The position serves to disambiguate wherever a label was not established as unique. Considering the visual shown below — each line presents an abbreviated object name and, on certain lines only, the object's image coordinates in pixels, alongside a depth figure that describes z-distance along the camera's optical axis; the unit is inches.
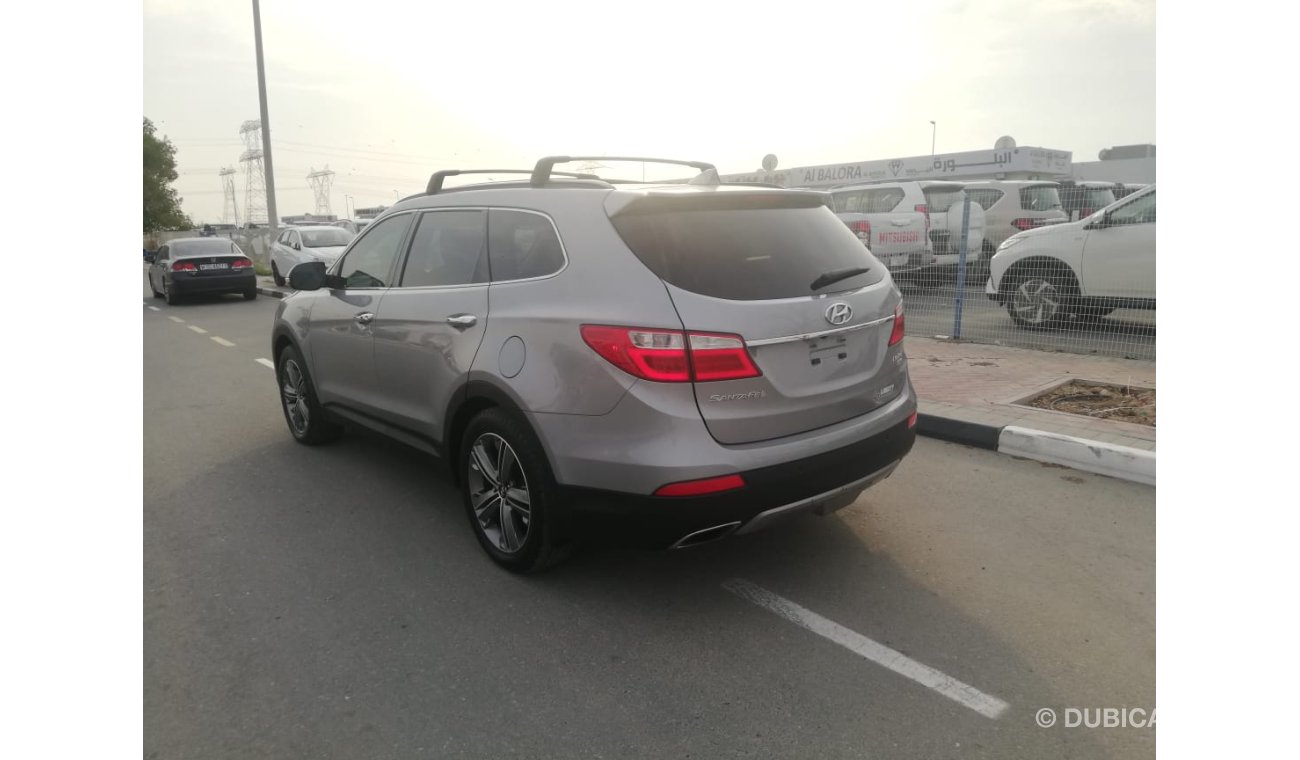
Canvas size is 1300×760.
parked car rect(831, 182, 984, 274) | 474.6
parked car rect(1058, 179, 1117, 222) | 384.7
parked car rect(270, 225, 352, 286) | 789.9
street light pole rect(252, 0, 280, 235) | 925.6
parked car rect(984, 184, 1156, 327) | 339.9
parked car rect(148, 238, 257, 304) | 726.5
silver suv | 120.6
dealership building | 1003.3
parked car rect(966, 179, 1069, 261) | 583.8
